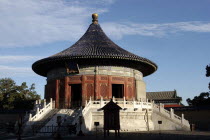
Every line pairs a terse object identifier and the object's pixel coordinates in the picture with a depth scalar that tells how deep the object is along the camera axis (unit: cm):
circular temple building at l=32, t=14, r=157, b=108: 2677
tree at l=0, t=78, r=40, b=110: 4169
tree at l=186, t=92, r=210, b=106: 4466
